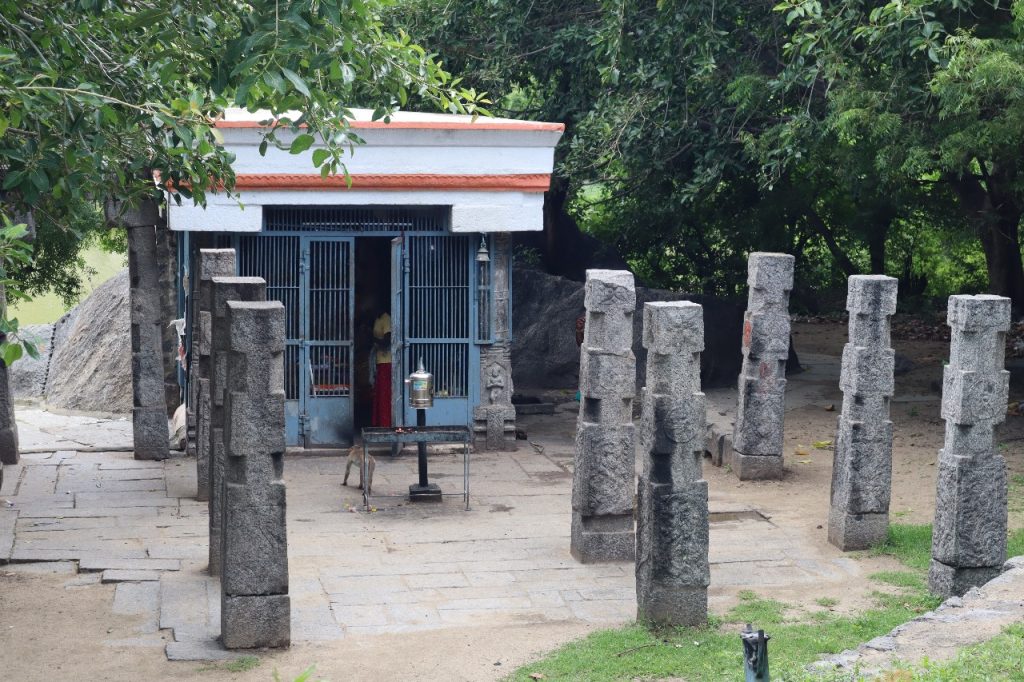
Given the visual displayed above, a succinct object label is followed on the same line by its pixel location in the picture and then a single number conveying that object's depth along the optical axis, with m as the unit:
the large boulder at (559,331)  18.41
